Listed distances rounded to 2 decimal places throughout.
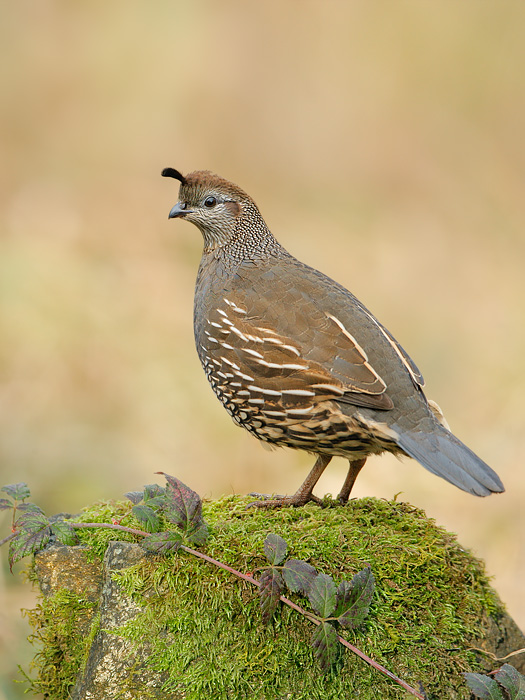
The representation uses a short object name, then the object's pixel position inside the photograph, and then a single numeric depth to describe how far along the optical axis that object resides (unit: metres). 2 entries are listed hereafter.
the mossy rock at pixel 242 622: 6.46
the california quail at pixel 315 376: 7.79
